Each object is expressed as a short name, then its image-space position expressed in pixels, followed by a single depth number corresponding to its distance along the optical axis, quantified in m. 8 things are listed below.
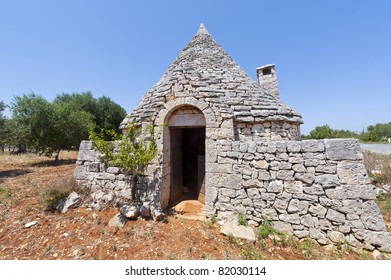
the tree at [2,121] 11.38
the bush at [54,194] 4.33
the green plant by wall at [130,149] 4.05
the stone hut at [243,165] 3.17
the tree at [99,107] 22.62
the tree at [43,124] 11.68
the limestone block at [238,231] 3.40
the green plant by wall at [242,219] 3.83
